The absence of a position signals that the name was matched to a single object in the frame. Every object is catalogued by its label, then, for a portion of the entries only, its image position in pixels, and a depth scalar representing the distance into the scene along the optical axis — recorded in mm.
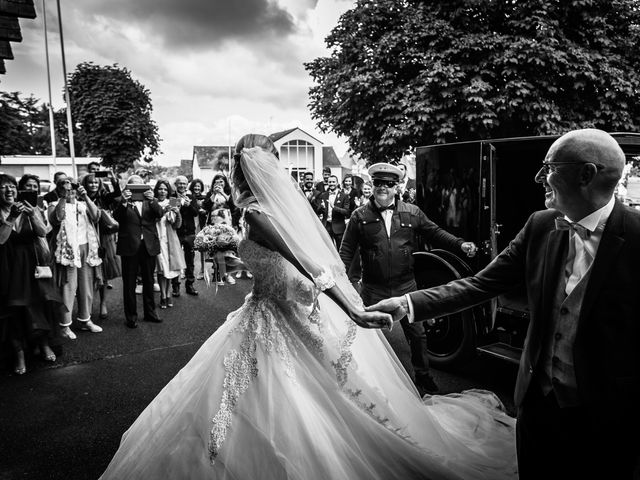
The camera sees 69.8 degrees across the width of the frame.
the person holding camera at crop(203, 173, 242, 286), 8664
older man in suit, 1749
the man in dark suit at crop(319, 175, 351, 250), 11070
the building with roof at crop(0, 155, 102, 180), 36844
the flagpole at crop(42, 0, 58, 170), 27962
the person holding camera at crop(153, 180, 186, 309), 7949
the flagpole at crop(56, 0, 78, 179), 23344
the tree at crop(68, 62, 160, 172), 31078
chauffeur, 4500
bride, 2471
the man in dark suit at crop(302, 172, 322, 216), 11516
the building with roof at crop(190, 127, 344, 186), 46816
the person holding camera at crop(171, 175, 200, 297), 8883
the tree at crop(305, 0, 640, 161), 11945
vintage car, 4477
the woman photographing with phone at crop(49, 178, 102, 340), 6184
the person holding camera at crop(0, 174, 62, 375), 5008
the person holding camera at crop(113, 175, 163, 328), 6836
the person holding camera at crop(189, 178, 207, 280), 9531
